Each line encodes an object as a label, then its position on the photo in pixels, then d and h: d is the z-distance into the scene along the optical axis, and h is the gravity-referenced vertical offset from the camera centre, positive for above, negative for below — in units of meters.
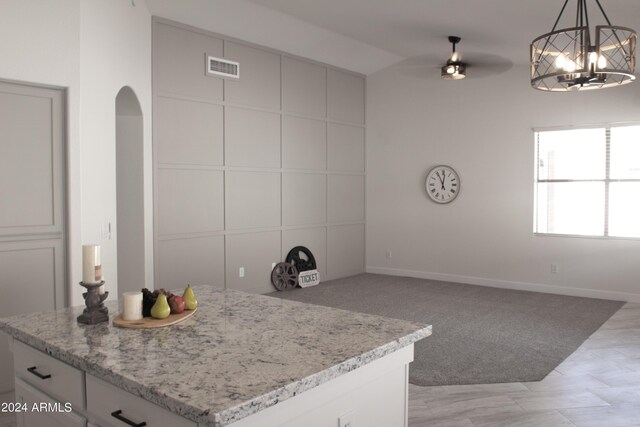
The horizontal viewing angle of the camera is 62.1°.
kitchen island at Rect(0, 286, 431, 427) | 1.37 -0.49
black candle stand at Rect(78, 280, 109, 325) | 2.00 -0.42
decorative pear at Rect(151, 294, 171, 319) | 1.99 -0.42
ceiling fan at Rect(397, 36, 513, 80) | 6.97 +1.86
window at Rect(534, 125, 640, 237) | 6.57 +0.20
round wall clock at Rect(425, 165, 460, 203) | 7.88 +0.20
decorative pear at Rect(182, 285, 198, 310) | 2.14 -0.42
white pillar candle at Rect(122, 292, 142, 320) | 1.98 -0.41
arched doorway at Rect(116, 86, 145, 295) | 5.44 +0.00
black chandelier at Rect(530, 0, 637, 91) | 2.84 +0.73
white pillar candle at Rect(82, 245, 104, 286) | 1.99 -0.25
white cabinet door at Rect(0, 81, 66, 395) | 3.62 -0.04
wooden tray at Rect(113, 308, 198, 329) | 1.92 -0.46
